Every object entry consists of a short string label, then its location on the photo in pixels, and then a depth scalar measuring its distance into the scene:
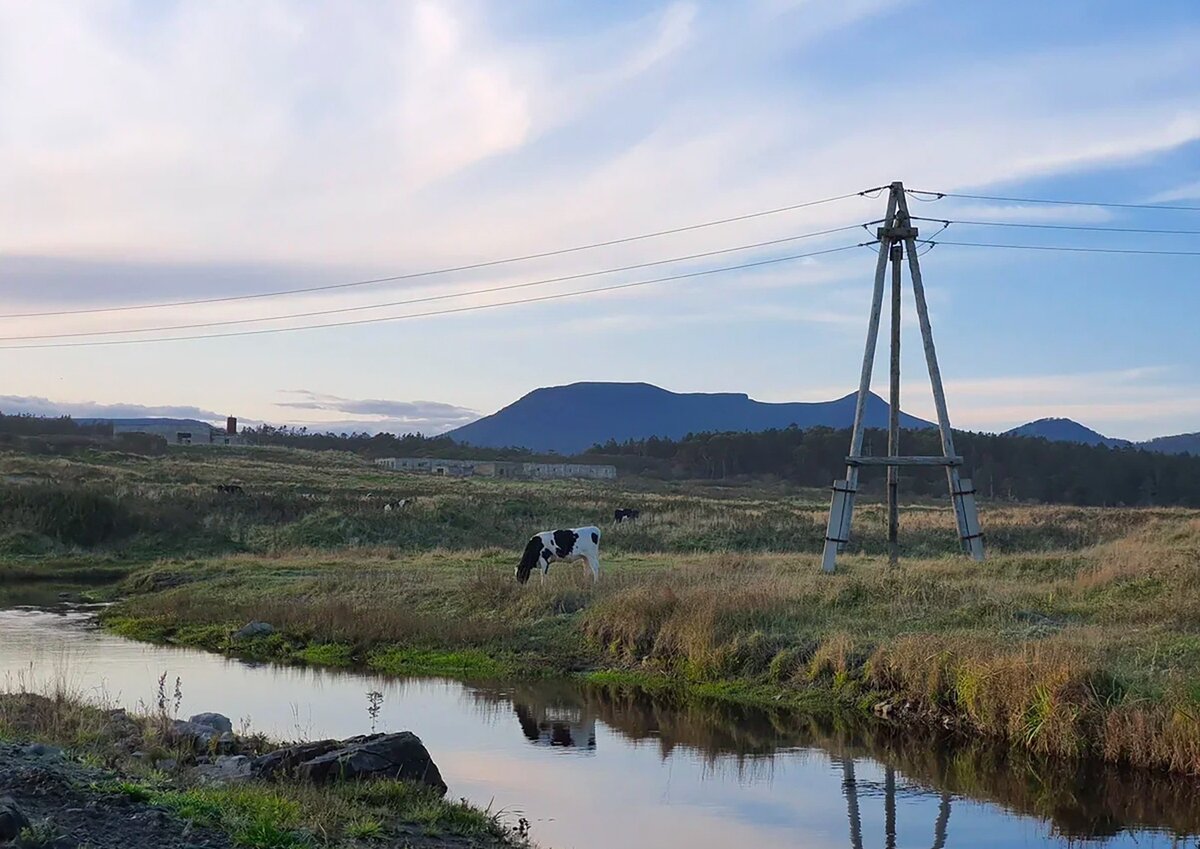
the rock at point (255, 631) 23.22
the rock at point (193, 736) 12.24
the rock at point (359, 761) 10.83
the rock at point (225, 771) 10.33
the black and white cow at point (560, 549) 26.75
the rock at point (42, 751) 9.65
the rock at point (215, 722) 13.24
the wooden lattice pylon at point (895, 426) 24.78
